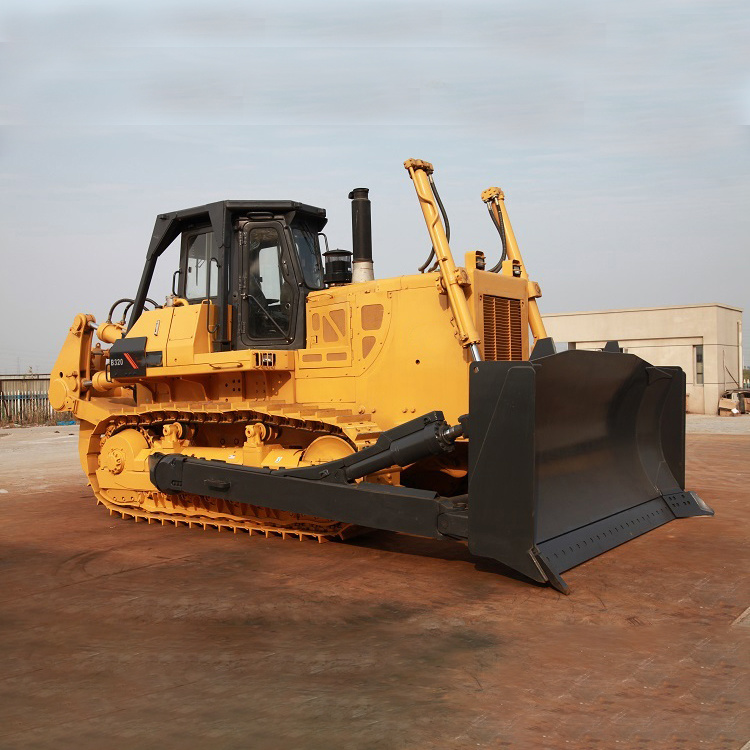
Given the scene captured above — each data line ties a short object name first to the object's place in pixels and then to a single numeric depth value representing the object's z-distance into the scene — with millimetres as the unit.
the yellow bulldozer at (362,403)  6078
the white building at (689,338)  27328
